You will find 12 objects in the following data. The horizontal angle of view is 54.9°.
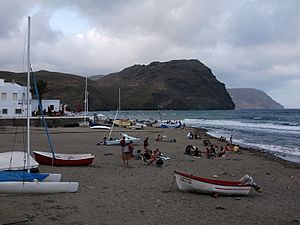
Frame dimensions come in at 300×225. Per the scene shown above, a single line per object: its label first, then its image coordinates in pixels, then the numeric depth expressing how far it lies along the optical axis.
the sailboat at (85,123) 42.59
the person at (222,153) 19.53
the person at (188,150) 19.61
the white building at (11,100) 38.53
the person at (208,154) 18.73
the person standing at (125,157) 14.51
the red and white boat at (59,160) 13.62
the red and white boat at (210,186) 9.77
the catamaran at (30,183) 8.84
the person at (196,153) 19.12
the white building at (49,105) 46.61
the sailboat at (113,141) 22.33
